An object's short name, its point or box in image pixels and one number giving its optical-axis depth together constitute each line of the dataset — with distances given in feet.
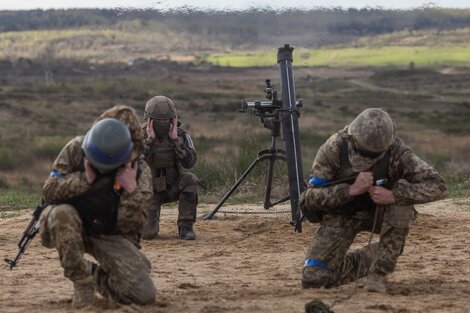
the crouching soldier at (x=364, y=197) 37.82
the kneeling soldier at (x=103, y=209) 34.15
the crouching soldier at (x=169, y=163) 56.55
